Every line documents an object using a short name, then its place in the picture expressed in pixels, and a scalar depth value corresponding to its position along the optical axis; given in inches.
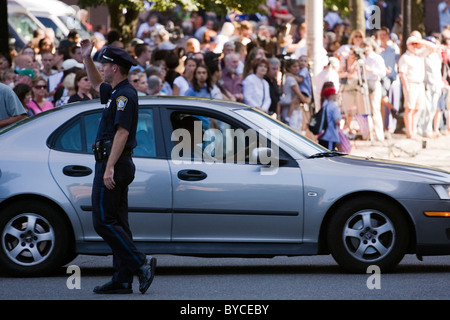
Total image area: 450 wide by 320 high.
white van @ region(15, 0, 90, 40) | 1120.8
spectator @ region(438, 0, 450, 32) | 1409.9
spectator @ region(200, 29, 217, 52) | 868.8
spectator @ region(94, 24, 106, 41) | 1172.2
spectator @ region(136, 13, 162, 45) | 1182.3
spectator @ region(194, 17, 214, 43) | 1171.8
